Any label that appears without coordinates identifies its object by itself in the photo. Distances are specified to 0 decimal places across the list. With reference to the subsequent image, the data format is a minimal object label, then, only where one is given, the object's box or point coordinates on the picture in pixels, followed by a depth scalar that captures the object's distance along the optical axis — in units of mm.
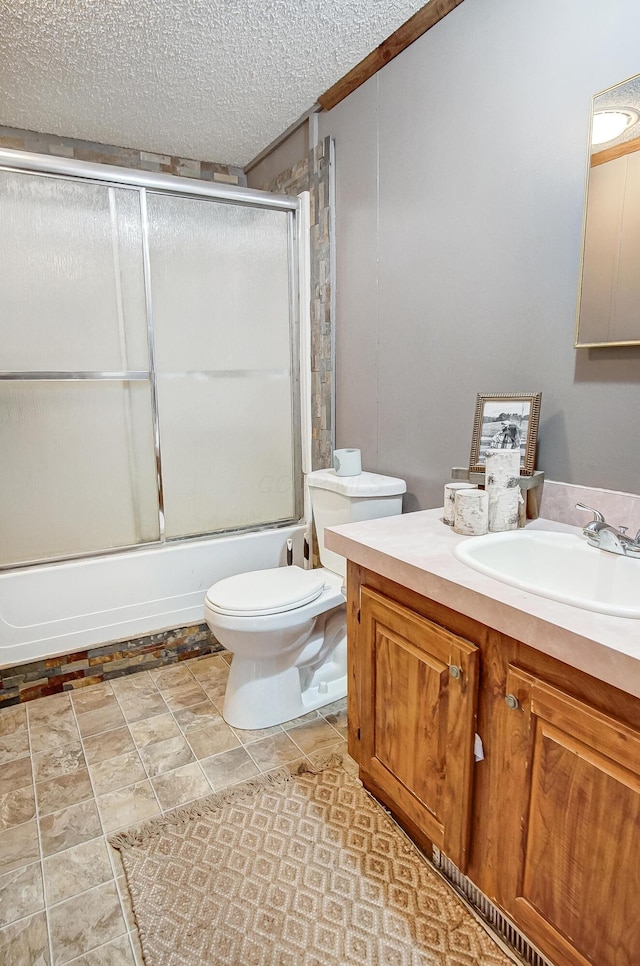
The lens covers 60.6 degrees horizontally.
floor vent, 1156
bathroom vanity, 832
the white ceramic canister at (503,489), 1377
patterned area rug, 1190
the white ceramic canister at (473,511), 1351
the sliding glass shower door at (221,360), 2396
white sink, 1137
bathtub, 2197
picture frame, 1471
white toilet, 1854
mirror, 1215
